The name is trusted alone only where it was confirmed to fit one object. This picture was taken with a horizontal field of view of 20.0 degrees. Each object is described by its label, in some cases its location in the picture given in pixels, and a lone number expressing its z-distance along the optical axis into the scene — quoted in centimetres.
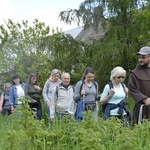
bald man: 712
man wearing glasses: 584
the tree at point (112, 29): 1438
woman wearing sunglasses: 627
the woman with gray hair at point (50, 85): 801
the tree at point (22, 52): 2264
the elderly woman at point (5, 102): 935
